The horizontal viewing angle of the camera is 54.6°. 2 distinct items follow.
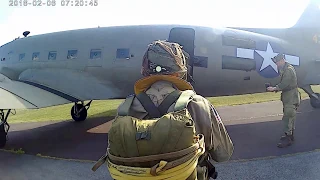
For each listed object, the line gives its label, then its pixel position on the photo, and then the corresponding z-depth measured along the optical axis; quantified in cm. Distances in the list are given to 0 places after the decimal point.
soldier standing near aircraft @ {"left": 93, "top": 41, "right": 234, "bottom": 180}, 200
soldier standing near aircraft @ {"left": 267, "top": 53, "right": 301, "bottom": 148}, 712
